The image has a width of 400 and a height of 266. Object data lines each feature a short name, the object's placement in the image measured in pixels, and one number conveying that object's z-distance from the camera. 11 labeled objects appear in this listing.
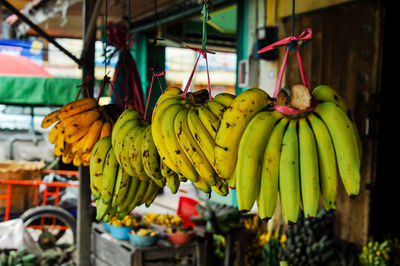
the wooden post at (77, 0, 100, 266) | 2.55
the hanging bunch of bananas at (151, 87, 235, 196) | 1.17
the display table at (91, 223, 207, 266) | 3.13
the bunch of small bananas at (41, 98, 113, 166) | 1.69
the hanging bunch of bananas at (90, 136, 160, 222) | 1.46
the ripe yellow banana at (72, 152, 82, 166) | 1.80
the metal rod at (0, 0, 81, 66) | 2.35
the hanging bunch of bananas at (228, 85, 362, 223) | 1.00
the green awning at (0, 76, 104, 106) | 4.96
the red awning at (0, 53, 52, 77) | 5.15
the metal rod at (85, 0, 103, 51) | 2.67
